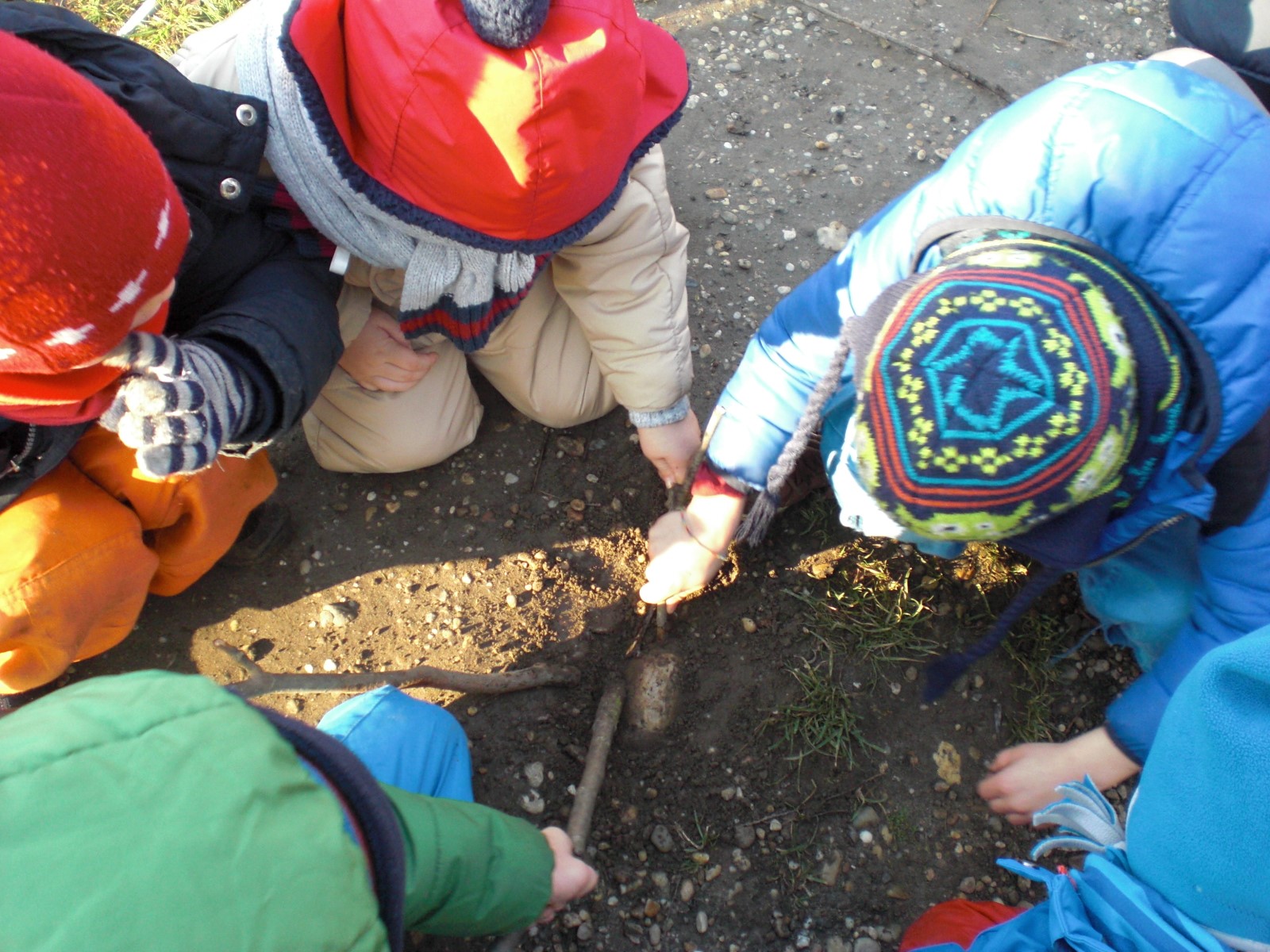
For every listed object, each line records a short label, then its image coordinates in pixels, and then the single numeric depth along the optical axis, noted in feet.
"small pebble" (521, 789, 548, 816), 5.79
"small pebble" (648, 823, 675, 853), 5.74
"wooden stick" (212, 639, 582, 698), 5.81
